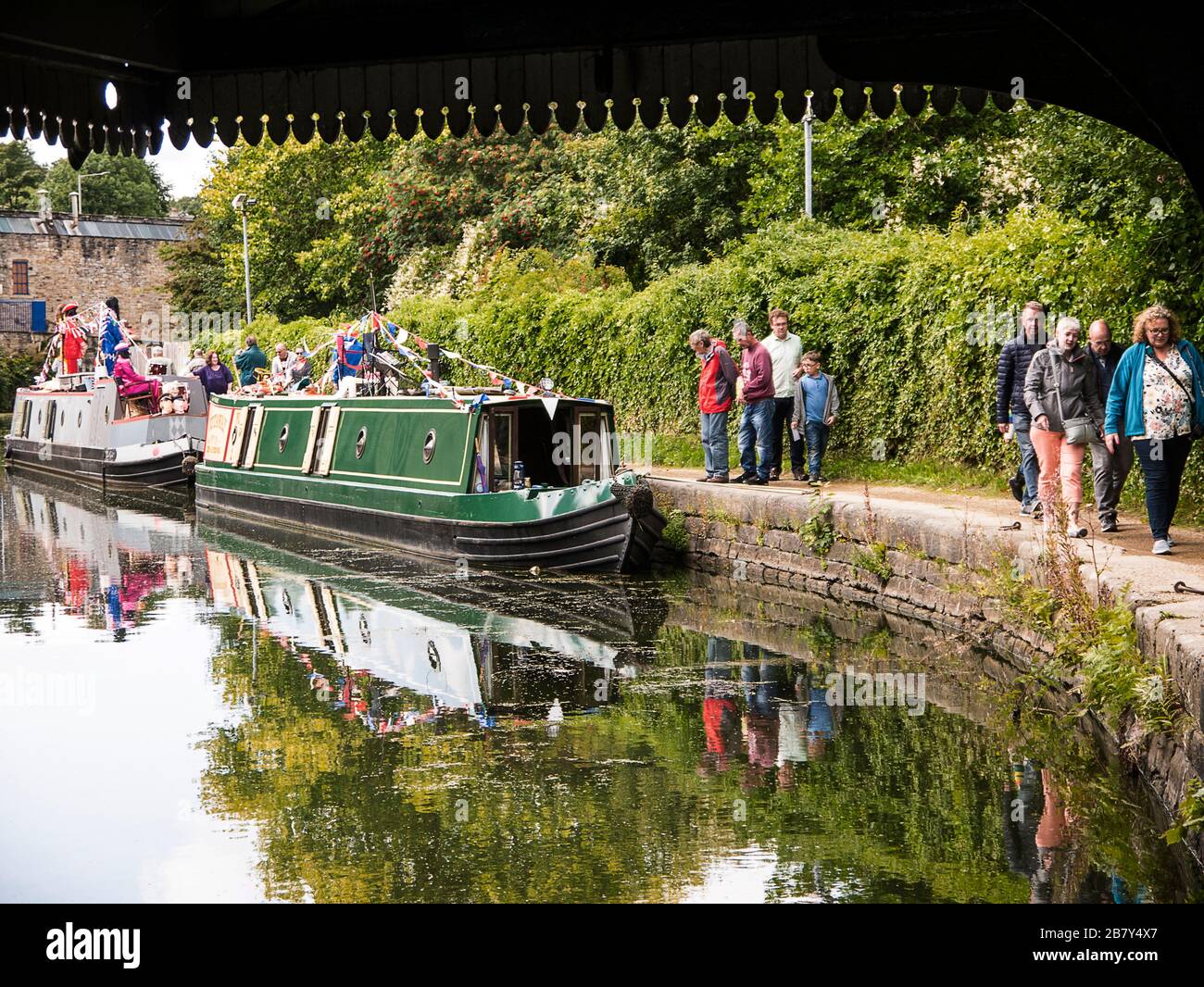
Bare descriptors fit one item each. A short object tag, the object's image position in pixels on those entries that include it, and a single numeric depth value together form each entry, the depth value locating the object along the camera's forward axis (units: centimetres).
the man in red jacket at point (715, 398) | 1469
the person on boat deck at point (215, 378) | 2544
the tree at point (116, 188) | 7175
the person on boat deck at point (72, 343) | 3070
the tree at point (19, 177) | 6825
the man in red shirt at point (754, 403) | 1438
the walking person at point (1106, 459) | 1011
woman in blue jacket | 884
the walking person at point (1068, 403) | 1021
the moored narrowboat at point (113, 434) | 2480
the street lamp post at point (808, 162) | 2239
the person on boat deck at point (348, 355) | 1809
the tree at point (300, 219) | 3822
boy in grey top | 1426
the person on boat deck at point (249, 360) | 2531
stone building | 5741
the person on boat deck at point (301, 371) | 2269
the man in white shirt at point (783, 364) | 1459
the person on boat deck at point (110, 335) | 2677
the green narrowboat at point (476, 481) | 1378
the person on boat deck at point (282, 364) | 2330
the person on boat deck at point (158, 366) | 2667
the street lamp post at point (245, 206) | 3747
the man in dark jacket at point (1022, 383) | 1105
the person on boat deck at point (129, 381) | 2620
